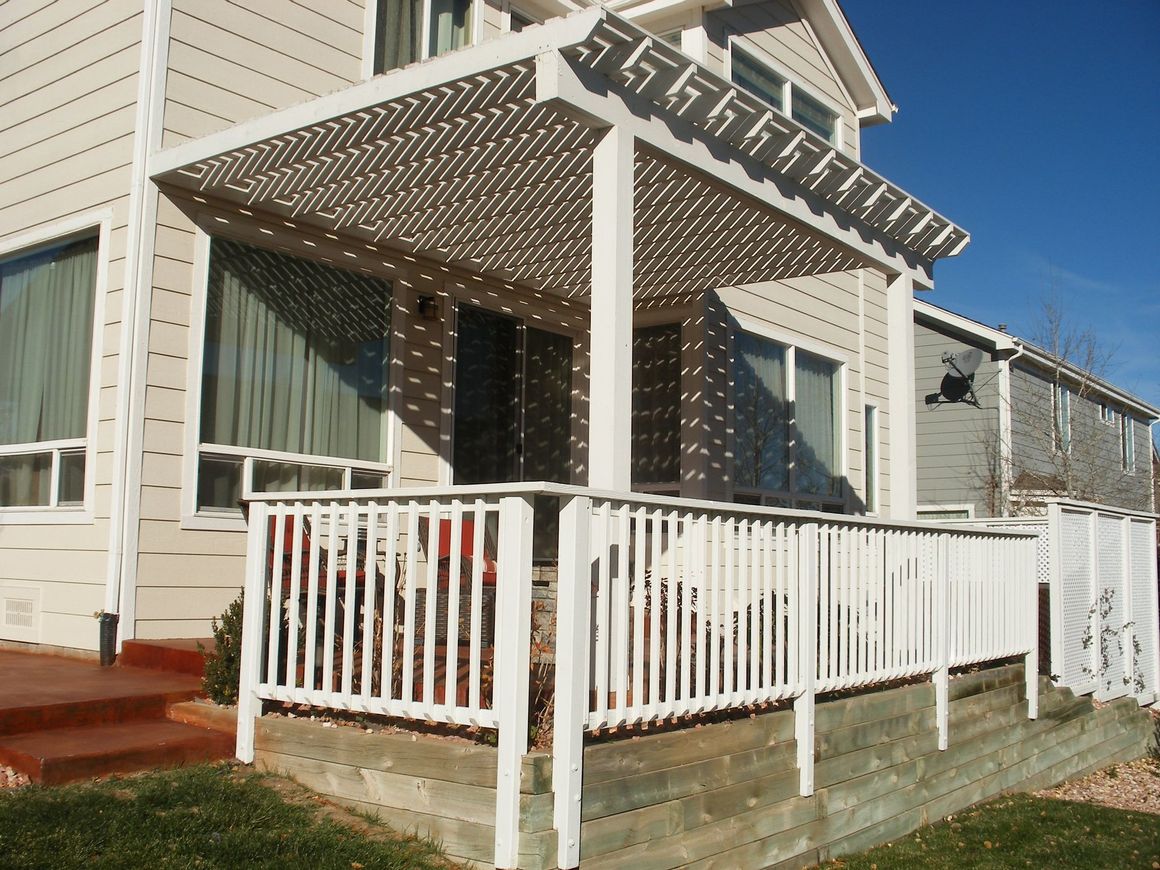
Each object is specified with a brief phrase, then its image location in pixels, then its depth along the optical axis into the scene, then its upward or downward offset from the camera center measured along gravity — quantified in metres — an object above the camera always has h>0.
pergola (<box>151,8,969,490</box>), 4.89 +1.88
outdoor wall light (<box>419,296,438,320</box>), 7.75 +1.44
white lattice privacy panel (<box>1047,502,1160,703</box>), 8.06 -0.59
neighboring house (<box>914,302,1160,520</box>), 16.31 +1.48
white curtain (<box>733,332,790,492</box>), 10.07 +0.98
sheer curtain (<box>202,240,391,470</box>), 6.55 +0.97
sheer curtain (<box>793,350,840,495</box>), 10.88 +0.96
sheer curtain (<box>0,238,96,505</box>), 6.50 +0.92
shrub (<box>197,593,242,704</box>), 4.82 -0.67
